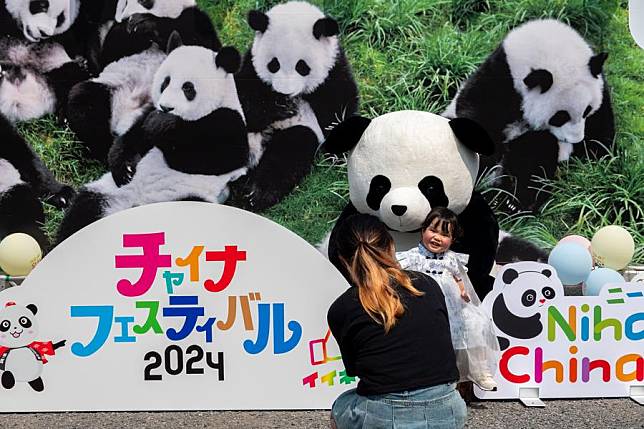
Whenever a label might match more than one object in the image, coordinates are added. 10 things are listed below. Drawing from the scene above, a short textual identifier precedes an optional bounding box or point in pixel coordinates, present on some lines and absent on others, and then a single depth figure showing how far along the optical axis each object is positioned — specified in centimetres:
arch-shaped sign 390
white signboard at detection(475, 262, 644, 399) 404
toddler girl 362
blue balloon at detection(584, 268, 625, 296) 450
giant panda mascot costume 396
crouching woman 223
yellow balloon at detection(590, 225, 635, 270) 482
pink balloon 505
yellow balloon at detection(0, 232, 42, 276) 486
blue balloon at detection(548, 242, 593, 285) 459
